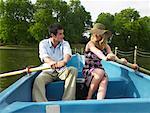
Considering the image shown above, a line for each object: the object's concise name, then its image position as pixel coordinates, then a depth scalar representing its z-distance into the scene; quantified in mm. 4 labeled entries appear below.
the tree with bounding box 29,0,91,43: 61000
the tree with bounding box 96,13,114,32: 64250
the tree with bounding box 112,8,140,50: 61156
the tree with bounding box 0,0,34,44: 63219
